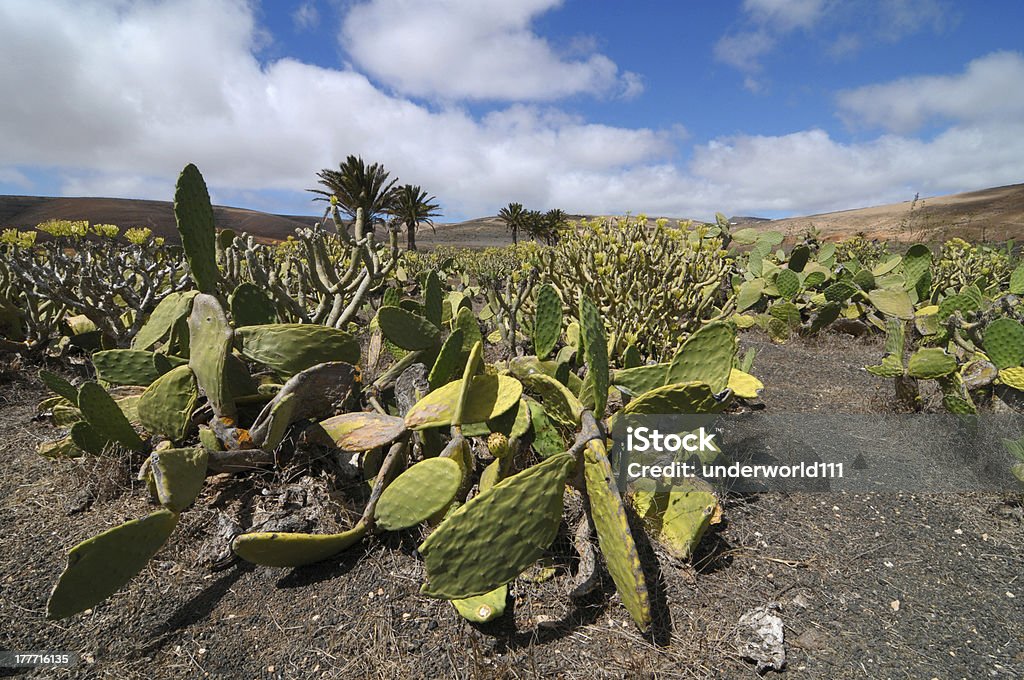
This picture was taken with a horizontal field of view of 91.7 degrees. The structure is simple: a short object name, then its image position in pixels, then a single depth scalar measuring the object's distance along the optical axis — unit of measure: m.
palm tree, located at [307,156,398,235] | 28.20
